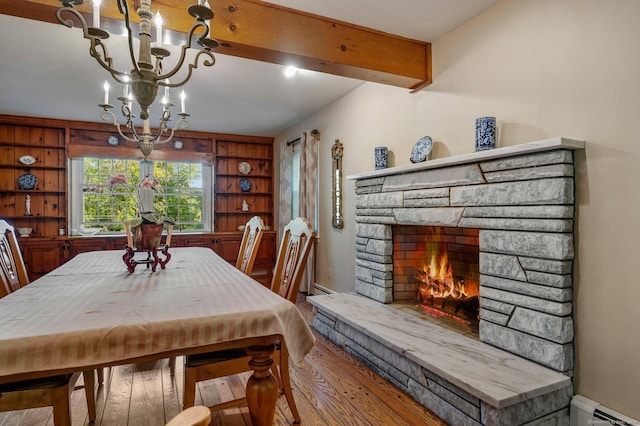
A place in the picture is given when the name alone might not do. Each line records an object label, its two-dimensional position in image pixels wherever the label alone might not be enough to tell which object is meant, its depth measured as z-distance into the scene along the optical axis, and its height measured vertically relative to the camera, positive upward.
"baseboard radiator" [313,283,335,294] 4.24 -0.96
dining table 0.98 -0.35
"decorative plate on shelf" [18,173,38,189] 4.84 +0.44
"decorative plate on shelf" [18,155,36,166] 4.83 +0.74
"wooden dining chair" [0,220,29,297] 2.12 -0.30
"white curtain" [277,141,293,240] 5.48 +0.50
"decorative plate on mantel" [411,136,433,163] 2.66 +0.48
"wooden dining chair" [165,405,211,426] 0.42 -0.25
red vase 2.03 -0.13
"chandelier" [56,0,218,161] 1.31 +0.70
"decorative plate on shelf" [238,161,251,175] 6.08 +0.77
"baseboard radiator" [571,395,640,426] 1.59 -0.96
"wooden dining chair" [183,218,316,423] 1.48 -0.64
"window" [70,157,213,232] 5.22 +0.29
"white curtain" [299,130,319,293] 4.53 +0.39
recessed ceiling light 3.19 +1.30
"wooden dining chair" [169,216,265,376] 2.64 -0.28
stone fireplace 1.70 -0.50
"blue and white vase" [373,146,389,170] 3.11 +0.49
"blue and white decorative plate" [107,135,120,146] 5.27 +1.09
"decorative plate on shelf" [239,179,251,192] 6.09 +0.48
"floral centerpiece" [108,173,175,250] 2.03 -0.09
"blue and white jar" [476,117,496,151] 2.12 +0.48
